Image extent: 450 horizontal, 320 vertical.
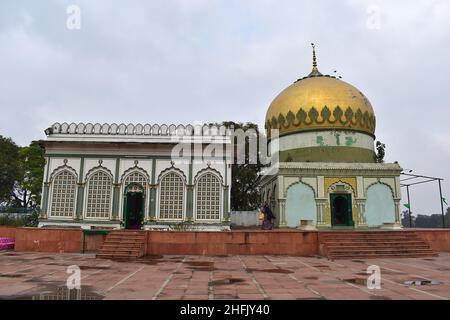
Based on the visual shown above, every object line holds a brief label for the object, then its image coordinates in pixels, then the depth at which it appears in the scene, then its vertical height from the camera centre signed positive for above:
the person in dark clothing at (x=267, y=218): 17.09 +0.13
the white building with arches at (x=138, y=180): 17.84 +2.01
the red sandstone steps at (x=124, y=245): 12.73 -0.89
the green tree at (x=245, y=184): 30.70 +3.09
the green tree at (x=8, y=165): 36.59 +5.55
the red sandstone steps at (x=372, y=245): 13.33 -0.90
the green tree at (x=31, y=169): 36.88 +5.22
